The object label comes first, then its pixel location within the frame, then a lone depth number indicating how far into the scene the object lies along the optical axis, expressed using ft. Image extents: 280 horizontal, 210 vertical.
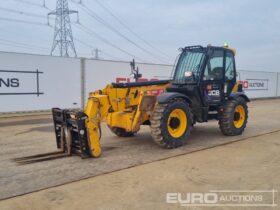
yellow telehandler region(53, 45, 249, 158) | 16.16
